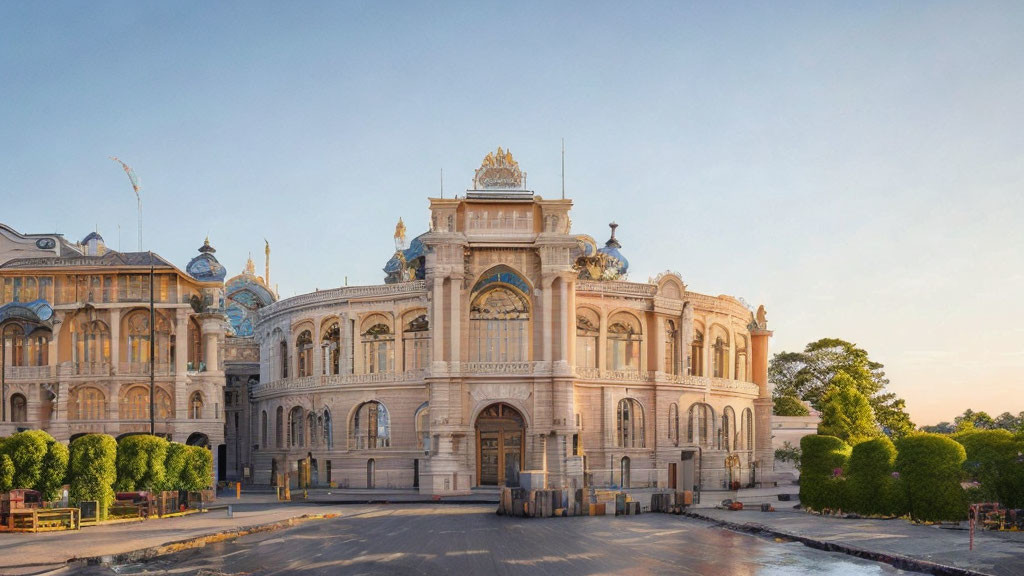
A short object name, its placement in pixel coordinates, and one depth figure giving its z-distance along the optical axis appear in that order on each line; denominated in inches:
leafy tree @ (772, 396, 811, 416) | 3922.2
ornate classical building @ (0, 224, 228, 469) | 2906.0
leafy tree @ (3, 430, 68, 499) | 1740.9
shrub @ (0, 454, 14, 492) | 1713.8
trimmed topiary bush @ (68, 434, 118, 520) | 1802.4
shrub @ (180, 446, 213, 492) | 2100.1
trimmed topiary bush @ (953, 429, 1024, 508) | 1621.6
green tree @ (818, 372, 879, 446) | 3065.9
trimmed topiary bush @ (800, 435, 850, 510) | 1966.0
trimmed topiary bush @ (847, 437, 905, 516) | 1815.5
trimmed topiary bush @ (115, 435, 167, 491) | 1943.9
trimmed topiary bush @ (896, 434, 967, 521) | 1680.6
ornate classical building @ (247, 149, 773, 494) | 2640.3
